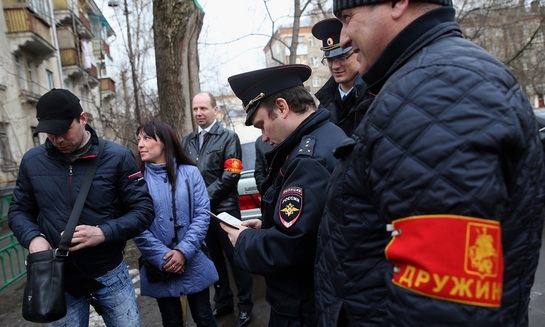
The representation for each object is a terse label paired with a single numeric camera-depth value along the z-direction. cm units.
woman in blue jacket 284
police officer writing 163
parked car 520
